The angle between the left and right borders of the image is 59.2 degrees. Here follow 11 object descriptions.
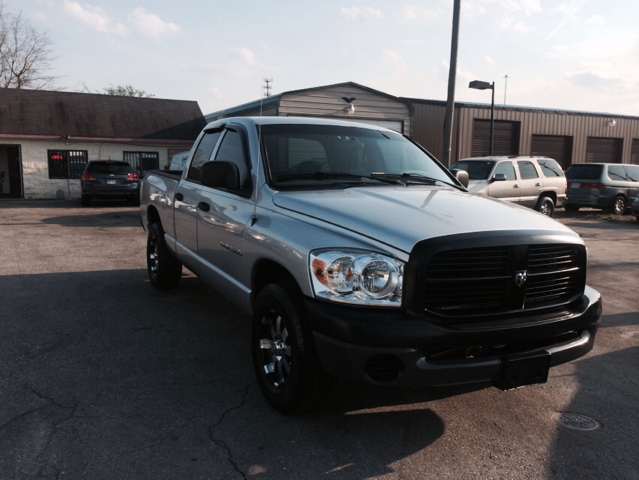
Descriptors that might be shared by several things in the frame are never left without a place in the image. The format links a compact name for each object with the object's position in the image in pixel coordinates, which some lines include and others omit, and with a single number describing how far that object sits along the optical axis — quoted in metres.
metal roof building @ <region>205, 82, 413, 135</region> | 18.12
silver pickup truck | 2.91
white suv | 14.00
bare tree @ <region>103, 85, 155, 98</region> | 60.19
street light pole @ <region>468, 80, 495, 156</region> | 15.89
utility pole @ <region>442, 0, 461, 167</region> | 12.84
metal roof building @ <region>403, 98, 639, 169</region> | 24.69
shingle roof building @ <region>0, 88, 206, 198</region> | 23.16
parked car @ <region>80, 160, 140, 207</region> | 18.30
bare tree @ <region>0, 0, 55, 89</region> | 41.22
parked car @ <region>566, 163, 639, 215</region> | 18.09
